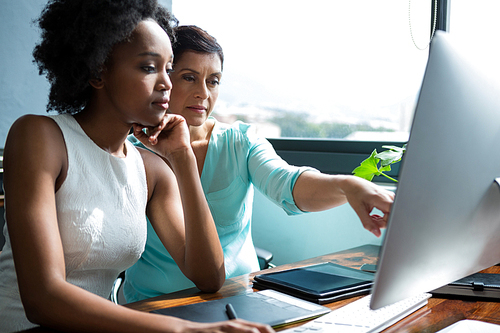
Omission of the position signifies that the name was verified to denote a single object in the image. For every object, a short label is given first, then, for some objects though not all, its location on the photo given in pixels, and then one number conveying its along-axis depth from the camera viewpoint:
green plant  1.27
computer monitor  0.53
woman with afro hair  0.80
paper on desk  0.78
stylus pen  0.80
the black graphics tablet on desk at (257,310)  0.81
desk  0.82
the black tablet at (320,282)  0.96
